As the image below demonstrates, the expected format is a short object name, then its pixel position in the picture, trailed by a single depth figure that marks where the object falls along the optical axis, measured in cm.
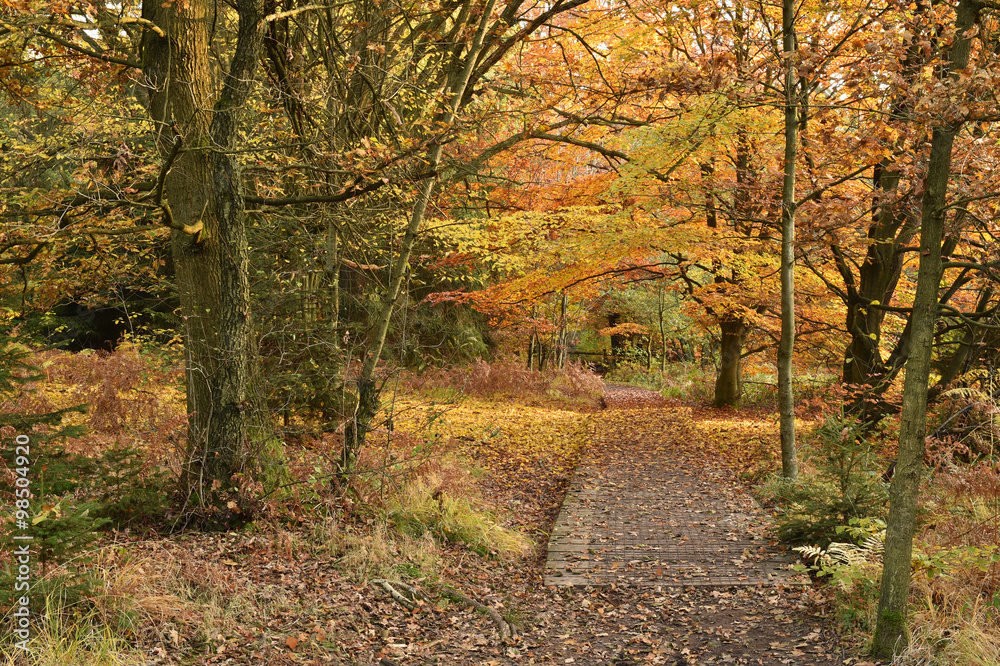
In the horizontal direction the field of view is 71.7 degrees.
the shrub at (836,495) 625
